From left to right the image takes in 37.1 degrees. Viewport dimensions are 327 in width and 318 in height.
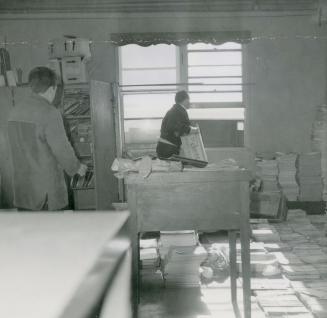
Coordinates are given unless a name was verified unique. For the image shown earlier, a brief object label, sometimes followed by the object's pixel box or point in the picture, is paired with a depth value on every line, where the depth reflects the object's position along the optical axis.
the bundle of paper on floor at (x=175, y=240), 3.94
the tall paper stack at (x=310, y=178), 6.67
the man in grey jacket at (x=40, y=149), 3.22
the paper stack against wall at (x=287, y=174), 6.66
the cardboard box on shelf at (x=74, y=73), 6.24
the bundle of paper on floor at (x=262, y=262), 3.86
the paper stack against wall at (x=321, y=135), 6.66
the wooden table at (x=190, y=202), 2.74
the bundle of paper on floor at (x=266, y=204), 6.07
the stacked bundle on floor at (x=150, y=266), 3.70
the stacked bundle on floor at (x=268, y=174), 6.65
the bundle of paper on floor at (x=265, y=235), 4.97
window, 7.15
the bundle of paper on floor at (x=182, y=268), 3.60
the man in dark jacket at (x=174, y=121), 6.04
